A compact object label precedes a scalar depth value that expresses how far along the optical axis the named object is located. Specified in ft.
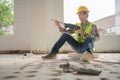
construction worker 11.00
